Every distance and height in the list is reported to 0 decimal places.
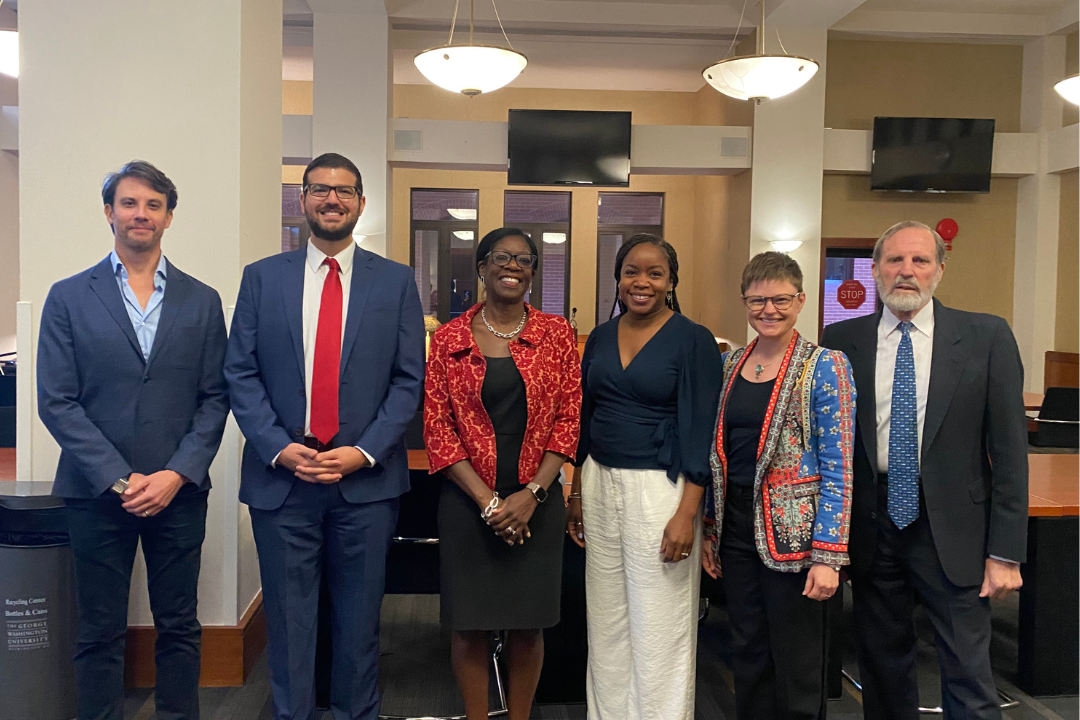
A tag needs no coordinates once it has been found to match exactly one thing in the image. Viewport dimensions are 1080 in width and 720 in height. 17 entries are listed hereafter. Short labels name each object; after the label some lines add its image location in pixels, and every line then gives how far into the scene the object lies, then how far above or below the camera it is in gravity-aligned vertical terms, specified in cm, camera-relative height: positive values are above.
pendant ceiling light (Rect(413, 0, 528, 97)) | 524 +195
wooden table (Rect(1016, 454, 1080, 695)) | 292 -98
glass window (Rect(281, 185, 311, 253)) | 1229 +188
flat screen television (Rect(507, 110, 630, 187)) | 876 +223
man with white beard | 208 -31
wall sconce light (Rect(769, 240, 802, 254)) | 874 +117
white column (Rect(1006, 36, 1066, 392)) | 903 +155
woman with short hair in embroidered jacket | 204 -41
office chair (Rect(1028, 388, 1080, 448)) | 594 -54
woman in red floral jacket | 224 -33
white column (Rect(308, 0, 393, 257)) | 827 +277
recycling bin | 257 -101
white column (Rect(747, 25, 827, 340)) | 857 +202
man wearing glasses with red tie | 218 -24
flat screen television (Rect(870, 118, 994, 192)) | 873 +224
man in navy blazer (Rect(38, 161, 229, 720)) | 221 -29
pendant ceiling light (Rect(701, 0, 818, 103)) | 535 +196
